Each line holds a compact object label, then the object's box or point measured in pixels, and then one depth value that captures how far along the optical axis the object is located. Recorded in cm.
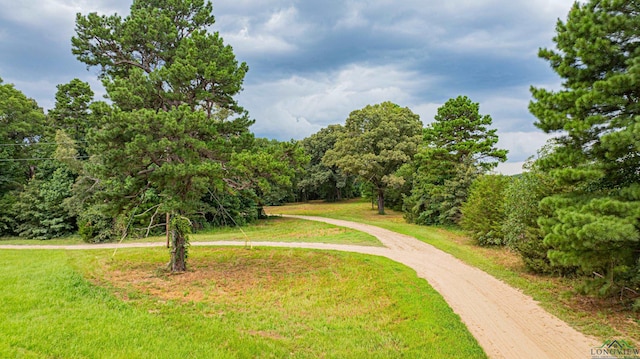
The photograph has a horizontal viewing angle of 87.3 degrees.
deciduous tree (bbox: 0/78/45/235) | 2912
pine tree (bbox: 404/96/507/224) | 2258
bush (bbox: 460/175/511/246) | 1541
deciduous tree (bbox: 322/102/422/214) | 3058
